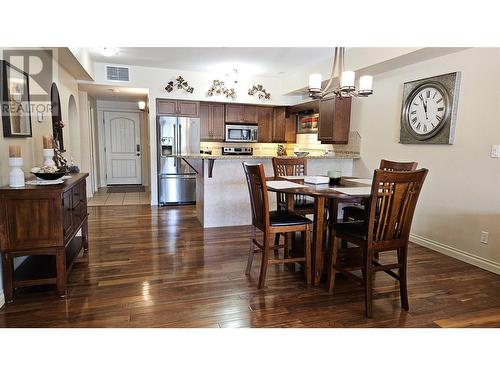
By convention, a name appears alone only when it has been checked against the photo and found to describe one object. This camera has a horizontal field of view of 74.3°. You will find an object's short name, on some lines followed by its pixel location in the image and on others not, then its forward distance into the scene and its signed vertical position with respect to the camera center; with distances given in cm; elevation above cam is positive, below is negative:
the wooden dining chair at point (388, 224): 219 -56
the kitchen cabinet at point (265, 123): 691 +37
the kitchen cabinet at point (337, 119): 514 +37
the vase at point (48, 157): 273 -19
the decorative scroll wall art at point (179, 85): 599 +97
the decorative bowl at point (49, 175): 260 -31
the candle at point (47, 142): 286 -6
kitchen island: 451 -69
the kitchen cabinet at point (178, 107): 604 +57
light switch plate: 303 -4
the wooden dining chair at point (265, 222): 259 -66
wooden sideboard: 229 -67
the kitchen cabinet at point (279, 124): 700 +36
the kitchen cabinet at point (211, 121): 649 +36
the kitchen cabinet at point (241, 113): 664 +55
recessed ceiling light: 453 +118
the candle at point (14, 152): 237 -13
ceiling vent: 563 +108
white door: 846 -26
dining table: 251 -39
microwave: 668 +15
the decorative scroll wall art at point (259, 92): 659 +97
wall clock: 345 +40
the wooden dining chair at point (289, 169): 361 -32
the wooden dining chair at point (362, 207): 320 -64
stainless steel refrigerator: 602 -32
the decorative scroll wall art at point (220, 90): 630 +95
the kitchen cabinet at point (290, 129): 696 +26
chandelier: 300 +53
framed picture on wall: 257 +28
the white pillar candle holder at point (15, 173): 235 -28
